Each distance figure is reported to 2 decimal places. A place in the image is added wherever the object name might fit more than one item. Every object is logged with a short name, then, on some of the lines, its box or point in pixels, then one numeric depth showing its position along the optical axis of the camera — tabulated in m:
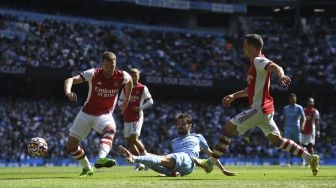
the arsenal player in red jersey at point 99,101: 13.38
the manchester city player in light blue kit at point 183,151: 12.70
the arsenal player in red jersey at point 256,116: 13.26
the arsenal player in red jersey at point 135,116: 19.31
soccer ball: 14.95
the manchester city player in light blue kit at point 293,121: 25.02
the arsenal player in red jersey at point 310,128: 26.36
